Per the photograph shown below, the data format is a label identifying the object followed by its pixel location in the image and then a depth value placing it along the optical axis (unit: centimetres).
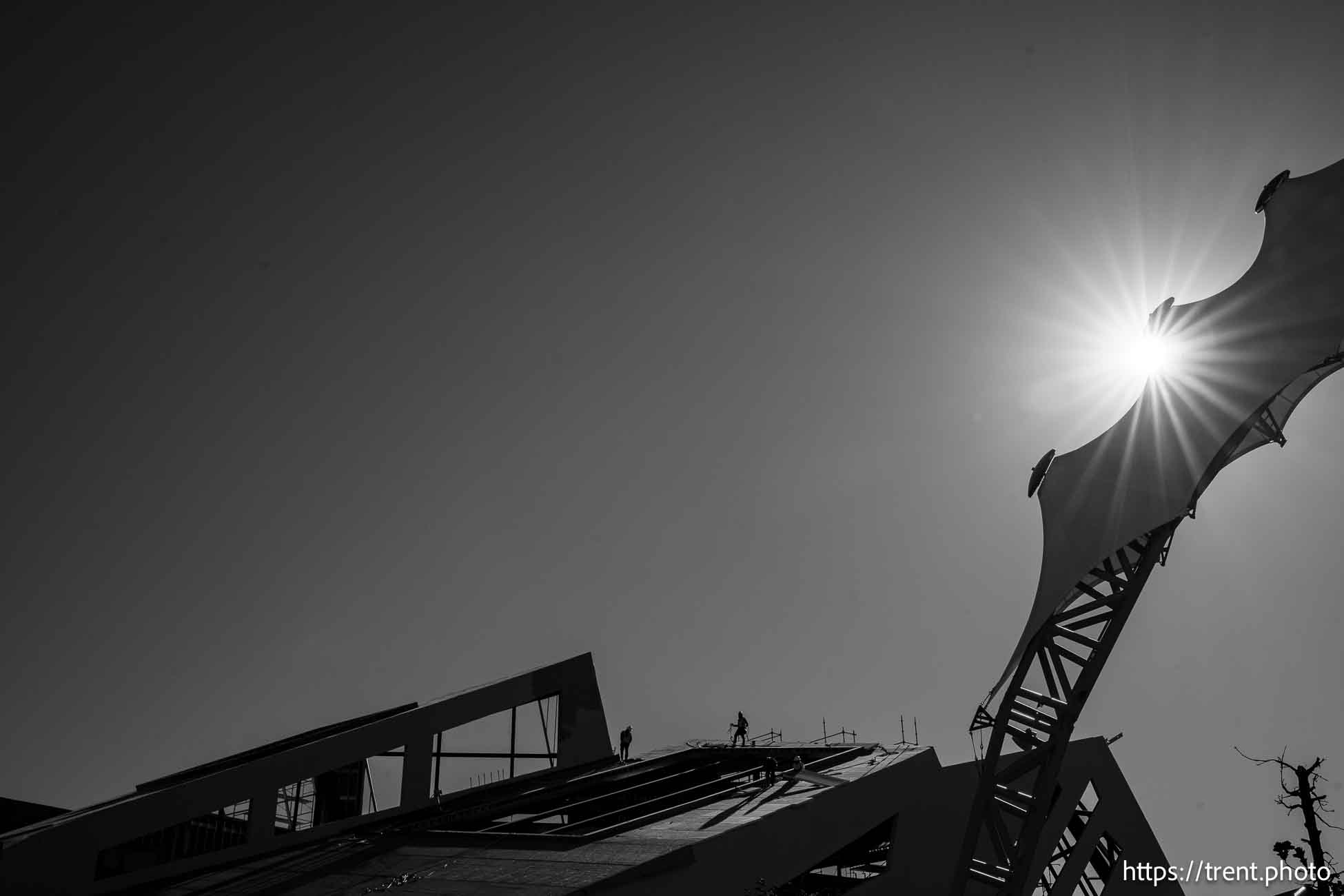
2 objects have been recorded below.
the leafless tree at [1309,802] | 2419
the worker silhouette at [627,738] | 3222
